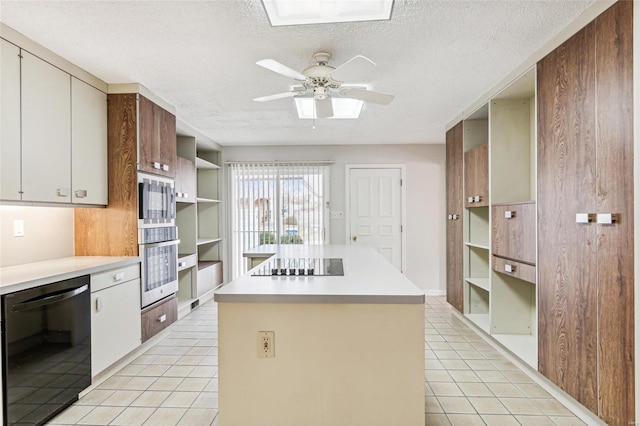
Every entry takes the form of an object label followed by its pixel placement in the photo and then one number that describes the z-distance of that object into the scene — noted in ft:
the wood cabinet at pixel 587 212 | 5.51
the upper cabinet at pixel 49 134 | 6.85
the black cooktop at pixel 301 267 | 6.82
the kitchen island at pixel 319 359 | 5.33
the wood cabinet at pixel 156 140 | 10.05
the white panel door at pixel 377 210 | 18.03
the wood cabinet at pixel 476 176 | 10.88
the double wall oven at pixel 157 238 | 9.96
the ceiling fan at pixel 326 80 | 6.83
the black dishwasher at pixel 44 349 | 5.97
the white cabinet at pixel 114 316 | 8.04
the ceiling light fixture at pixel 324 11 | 6.24
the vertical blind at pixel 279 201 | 18.11
